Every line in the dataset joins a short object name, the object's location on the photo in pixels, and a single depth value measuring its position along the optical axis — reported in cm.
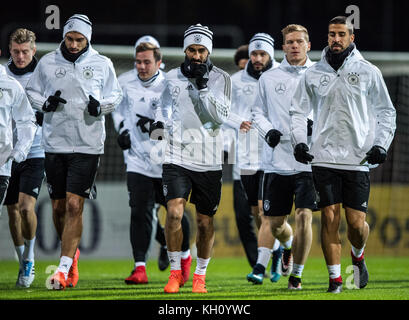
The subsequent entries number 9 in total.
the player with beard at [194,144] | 1634
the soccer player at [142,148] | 1944
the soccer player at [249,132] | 2066
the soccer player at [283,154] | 1764
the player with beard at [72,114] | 1717
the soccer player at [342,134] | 1598
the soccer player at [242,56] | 2248
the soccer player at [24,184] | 1830
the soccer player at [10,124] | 1599
